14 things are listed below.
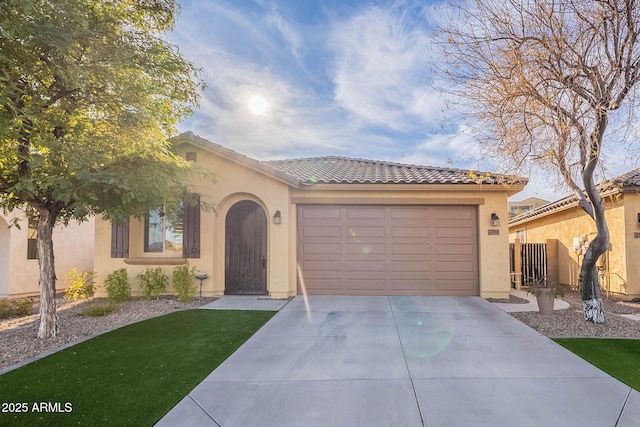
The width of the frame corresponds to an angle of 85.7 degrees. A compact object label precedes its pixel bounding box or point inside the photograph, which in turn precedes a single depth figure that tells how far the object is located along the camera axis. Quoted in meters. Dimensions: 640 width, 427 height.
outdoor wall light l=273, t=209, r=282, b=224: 9.45
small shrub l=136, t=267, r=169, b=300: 9.14
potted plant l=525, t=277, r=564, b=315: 7.46
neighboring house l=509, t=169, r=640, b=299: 9.90
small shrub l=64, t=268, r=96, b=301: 9.16
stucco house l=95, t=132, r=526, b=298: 9.53
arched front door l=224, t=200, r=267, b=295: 9.96
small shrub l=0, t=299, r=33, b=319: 7.70
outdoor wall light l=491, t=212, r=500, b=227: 9.49
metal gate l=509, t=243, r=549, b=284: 12.66
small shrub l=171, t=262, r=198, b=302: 8.91
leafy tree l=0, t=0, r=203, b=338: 4.98
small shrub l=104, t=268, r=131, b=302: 9.02
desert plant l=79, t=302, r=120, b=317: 7.61
